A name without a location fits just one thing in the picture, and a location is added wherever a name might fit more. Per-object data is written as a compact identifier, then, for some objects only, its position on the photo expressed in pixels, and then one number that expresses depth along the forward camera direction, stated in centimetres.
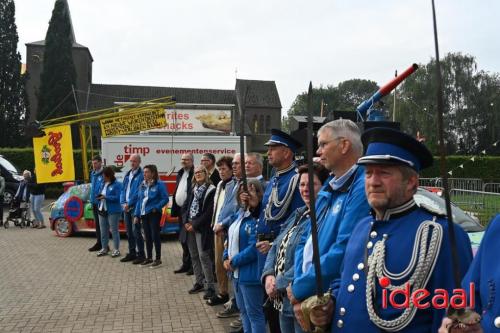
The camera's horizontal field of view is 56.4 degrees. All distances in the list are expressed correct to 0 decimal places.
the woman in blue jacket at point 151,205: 823
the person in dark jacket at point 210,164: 710
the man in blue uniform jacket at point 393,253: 183
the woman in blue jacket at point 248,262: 394
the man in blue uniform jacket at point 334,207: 240
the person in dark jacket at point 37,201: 1418
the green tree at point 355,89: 8138
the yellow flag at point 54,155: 1328
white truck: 1614
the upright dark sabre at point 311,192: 173
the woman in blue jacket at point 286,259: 292
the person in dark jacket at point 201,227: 645
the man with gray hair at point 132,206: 887
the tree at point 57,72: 4400
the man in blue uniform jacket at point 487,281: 146
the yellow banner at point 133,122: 1462
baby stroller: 1447
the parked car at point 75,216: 1161
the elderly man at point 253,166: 498
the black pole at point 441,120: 132
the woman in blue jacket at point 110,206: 946
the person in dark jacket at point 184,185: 745
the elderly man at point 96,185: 988
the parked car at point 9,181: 1881
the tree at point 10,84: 4103
